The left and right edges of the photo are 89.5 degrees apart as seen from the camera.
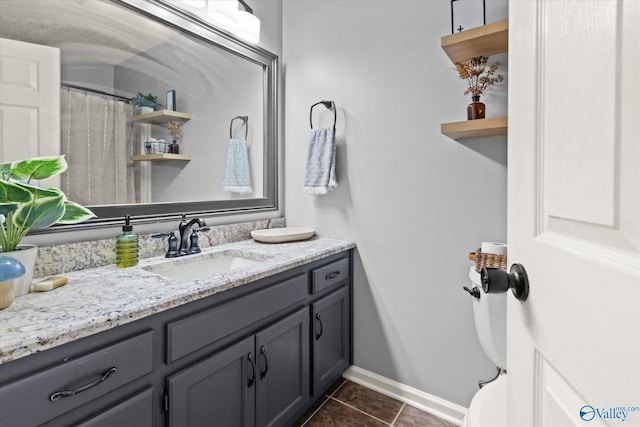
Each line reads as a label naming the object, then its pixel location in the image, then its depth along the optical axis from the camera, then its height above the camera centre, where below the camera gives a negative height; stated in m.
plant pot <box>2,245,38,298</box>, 0.96 -0.16
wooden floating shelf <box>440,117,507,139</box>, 1.30 +0.35
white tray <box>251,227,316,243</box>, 1.91 -0.15
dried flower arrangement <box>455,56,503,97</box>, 1.42 +0.61
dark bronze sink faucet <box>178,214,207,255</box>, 1.60 -0.11
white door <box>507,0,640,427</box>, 0.36 +0.00
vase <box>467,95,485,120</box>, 1.42 +0.44
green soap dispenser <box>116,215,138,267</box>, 1.34 -0.16
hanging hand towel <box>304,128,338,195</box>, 1.97 +0.29
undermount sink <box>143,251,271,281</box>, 1.48 -0.27
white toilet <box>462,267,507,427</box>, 1.00 -0.52
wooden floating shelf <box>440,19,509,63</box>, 1.23 +0.69
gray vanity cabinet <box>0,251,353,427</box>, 0.75 -0.48
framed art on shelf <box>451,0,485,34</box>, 1.46 +0.90
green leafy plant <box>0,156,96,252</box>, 0.96 +0.02
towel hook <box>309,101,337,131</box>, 2.00 +0.65
